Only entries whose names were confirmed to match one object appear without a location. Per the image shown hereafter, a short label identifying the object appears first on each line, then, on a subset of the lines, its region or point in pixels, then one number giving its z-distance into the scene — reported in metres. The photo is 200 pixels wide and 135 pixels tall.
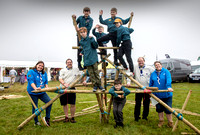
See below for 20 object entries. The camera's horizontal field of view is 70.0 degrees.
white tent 19.89
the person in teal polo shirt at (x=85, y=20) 4.53
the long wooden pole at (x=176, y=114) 3.64
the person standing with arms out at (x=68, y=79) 4.74
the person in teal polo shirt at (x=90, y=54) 3.77
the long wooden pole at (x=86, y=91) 3.94
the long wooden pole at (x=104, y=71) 4.70
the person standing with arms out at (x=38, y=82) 4.21
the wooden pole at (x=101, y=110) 4.35
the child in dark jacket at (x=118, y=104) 4.12
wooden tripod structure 3.73
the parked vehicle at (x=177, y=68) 15.93
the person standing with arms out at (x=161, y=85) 4.19
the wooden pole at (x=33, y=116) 4.04
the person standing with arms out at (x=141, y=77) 4.79
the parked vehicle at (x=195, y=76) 15.33
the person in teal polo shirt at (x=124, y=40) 4.25
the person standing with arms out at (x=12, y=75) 16.81
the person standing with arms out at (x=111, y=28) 4.63
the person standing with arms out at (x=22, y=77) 17.16
